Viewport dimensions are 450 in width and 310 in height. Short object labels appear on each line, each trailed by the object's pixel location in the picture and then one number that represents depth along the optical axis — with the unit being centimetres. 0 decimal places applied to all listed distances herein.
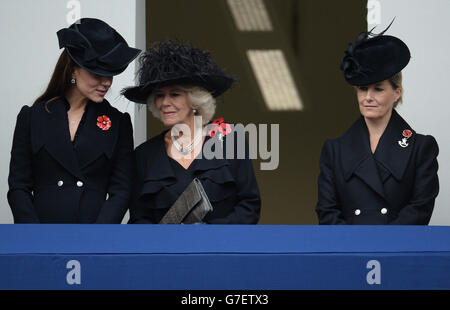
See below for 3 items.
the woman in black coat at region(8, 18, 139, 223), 625
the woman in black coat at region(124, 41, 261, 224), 624
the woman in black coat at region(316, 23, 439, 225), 632
